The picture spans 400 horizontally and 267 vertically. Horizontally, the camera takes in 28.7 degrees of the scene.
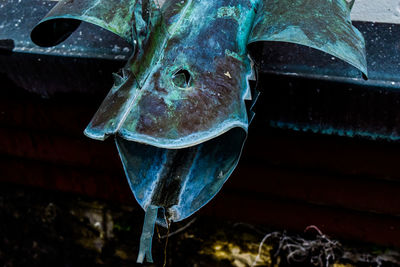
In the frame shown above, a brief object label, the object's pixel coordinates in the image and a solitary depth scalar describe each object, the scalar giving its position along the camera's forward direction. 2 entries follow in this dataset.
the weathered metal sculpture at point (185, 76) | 0.59
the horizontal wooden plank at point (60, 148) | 0.91
